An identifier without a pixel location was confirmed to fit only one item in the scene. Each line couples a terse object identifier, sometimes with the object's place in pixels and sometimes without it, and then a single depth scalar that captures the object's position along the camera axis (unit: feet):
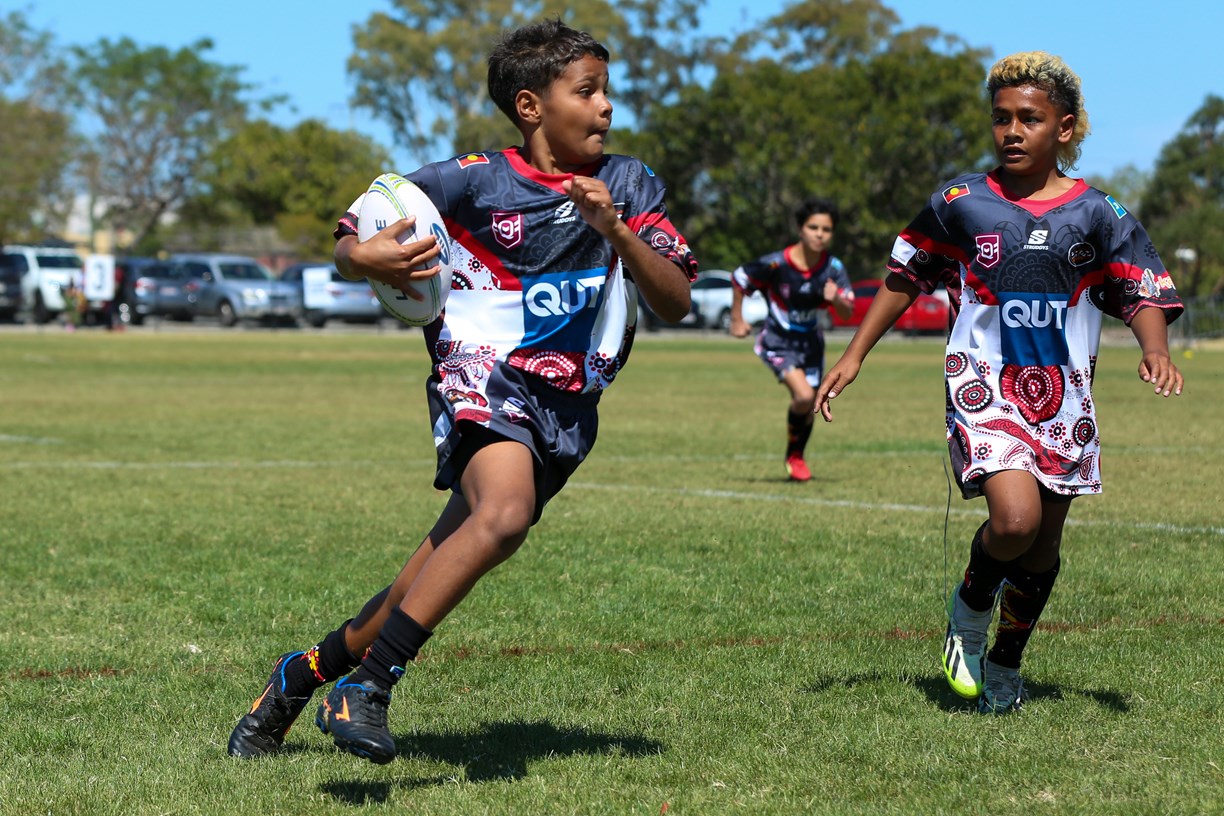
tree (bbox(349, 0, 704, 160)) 214.90
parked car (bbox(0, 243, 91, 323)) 150.61
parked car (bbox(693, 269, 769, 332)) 151.84
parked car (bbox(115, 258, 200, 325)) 152.25
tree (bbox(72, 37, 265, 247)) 227.81
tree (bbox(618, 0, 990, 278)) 164.45
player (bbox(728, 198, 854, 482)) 39.63
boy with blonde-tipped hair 15.83
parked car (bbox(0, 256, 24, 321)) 151.74
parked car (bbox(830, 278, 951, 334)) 139.64
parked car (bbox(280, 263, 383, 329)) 153.07
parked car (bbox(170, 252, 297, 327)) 151.74
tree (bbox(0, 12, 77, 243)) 211.20
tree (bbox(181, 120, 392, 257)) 224.33
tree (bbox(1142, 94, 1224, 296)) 212.23
